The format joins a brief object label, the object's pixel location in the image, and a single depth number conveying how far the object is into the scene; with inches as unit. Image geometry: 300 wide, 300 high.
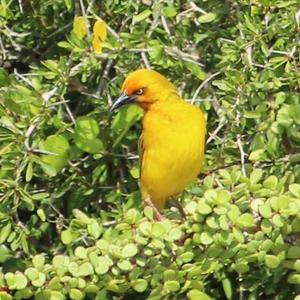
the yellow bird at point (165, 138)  299.3
